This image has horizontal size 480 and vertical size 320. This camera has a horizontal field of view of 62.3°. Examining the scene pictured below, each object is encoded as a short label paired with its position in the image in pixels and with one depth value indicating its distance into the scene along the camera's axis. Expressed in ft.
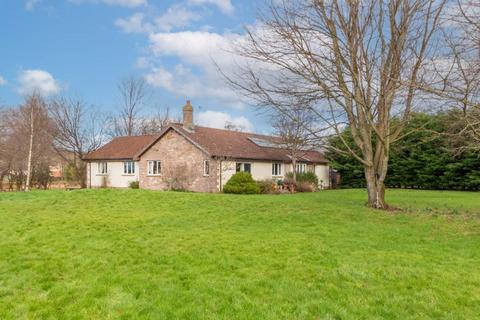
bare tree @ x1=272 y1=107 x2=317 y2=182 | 96.25
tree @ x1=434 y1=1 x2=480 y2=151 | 27.04
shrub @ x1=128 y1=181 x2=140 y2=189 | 100.48
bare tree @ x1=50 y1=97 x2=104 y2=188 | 136.87
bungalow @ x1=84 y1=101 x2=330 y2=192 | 88.58
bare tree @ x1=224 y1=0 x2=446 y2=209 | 47.03
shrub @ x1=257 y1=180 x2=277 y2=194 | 87.10
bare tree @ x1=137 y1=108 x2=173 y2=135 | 162.50
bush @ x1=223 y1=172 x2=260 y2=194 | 82.94
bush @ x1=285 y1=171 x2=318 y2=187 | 103.35
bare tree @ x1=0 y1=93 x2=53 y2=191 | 109.03
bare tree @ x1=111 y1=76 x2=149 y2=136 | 154.51
